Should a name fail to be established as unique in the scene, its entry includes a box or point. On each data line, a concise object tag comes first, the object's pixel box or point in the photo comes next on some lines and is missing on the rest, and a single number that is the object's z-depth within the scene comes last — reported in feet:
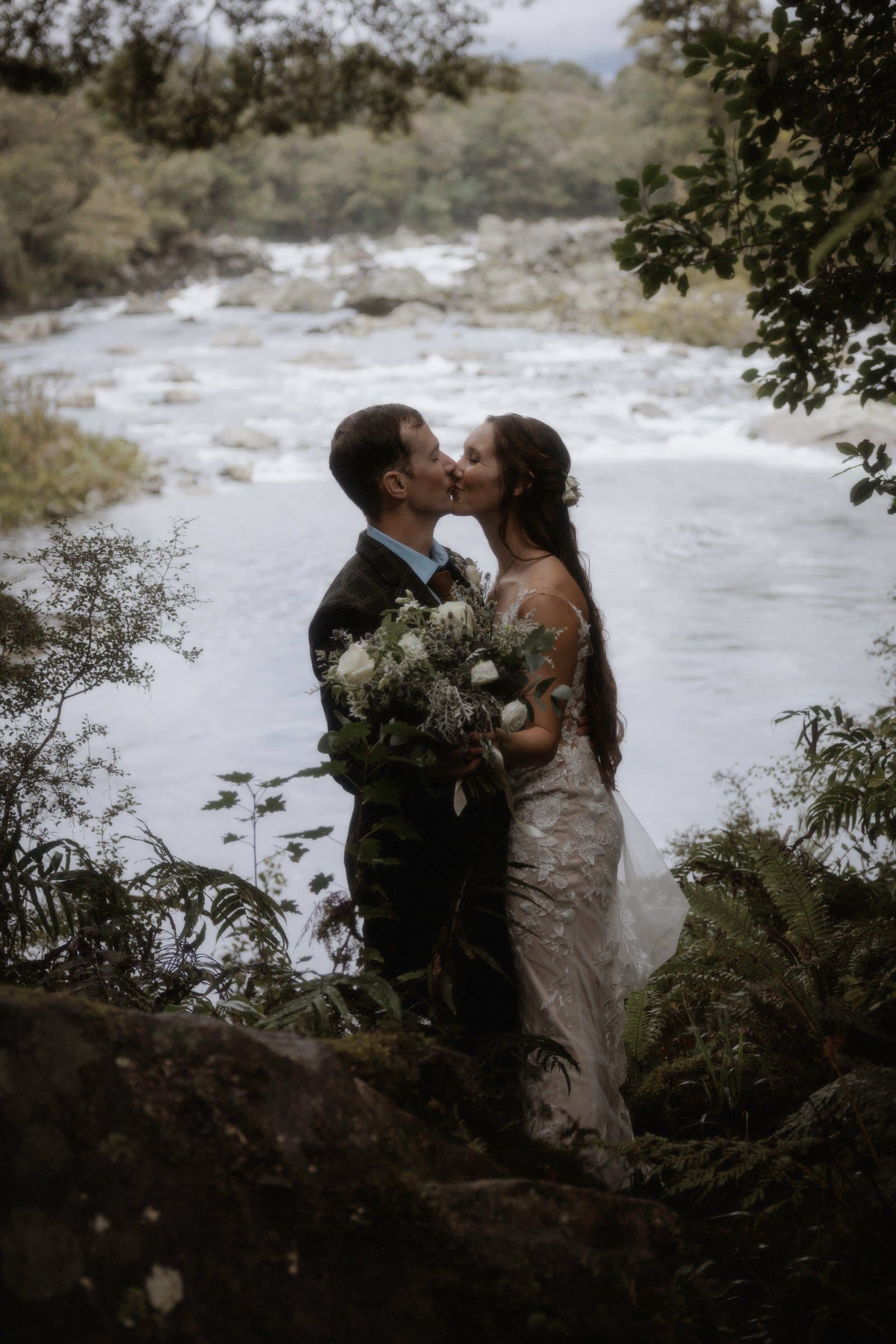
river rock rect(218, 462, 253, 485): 37.70
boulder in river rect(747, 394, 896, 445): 39.19
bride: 8.35
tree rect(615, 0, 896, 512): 8.81
